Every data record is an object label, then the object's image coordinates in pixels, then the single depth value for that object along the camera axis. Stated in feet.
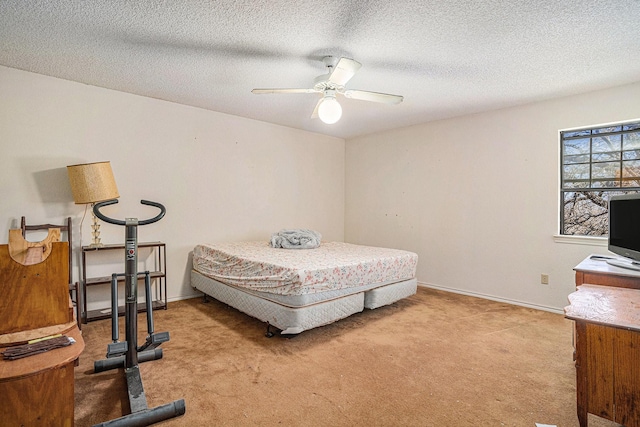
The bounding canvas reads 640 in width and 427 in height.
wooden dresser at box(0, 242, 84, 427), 4.07
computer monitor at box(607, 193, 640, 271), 7.61
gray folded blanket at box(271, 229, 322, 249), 12.93
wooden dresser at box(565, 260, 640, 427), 4.90
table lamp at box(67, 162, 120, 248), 9.80
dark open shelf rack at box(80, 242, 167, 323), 10.57
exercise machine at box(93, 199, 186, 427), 5.71
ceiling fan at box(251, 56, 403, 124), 8.71
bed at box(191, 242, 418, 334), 8.76
